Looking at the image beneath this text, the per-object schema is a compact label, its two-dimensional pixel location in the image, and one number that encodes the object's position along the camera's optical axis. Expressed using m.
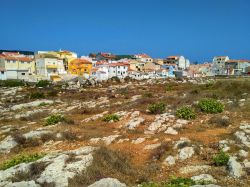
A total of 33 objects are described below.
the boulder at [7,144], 11.92
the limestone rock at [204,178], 7.12
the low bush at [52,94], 34.03
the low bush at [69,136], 12.37
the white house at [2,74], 63.33
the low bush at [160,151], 9.53
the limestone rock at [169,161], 8.97
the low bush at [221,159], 8.38
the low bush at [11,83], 52.36
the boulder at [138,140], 11.23
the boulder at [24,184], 7.30
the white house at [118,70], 73.73
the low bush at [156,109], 16.19
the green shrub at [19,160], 9.30
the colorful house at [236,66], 92.29
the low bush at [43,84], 49.58
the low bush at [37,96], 33.05
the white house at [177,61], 102.97
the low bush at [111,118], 15.45
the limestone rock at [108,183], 6.94
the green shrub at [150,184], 6.88
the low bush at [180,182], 6.76
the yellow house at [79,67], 74.09
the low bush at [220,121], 12.63
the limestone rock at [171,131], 12.15
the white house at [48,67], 69.28
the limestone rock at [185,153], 9.29
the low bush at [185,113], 14.18
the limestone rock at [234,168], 7.63
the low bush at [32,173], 7.98
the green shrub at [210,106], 15.14
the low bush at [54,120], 15.78
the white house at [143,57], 100.60
